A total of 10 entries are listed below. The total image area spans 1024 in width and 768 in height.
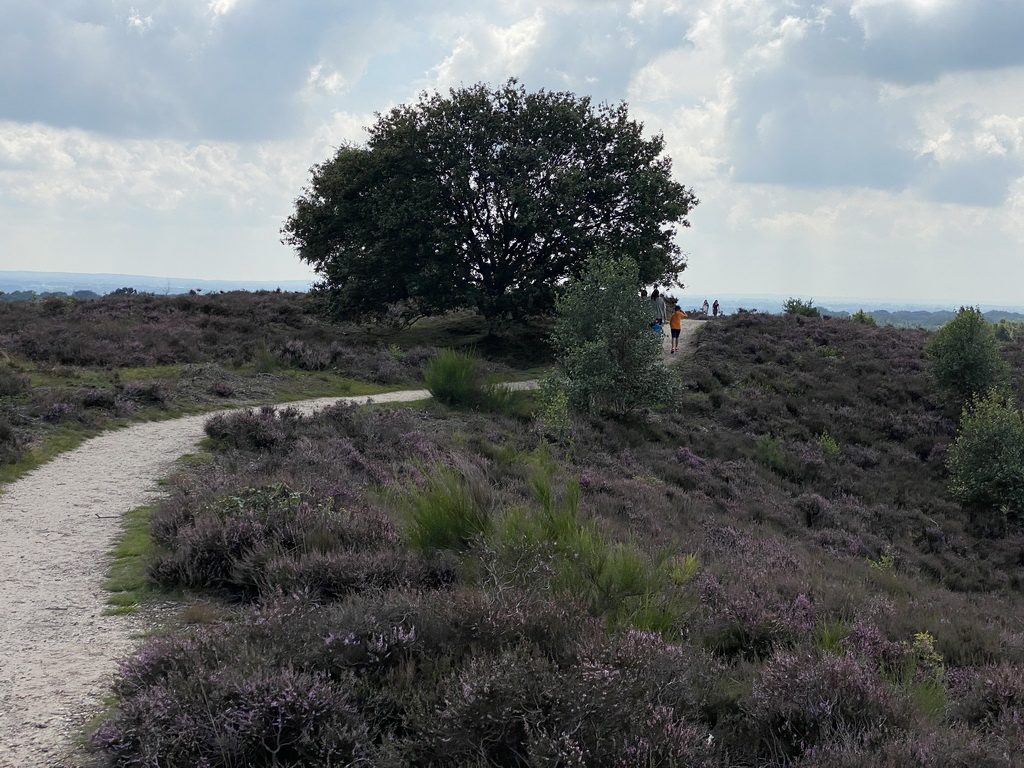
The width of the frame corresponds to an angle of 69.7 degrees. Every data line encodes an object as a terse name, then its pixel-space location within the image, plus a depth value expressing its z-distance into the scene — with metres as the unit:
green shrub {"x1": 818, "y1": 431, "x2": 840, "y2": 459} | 21.58
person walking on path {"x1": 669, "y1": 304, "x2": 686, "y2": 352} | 30.99
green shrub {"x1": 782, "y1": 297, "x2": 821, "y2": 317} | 41.75
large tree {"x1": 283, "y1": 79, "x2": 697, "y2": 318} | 28.81
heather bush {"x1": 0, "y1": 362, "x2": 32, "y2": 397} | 15.11
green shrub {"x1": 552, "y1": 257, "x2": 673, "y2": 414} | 20.08
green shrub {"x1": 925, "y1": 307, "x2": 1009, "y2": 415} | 25.12
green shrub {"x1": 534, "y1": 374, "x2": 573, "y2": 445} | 17.08
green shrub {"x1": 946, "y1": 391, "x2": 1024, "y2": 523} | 18.20
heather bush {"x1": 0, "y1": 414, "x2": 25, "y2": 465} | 11.30
